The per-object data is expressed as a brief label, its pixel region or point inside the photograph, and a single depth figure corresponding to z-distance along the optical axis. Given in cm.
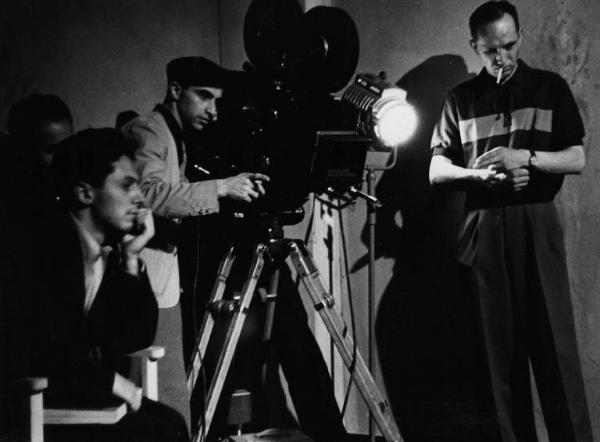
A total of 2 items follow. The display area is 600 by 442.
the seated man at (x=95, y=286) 163
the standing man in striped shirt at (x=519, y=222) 209
